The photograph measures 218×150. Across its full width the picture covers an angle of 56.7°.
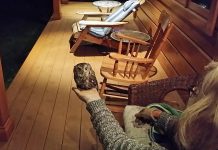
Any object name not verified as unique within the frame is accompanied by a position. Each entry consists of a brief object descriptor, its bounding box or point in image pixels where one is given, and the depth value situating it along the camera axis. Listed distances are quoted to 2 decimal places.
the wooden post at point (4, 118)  1.60
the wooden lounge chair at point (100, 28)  2.74
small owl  0.94
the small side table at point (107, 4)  4.02
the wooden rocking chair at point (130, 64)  1.81
